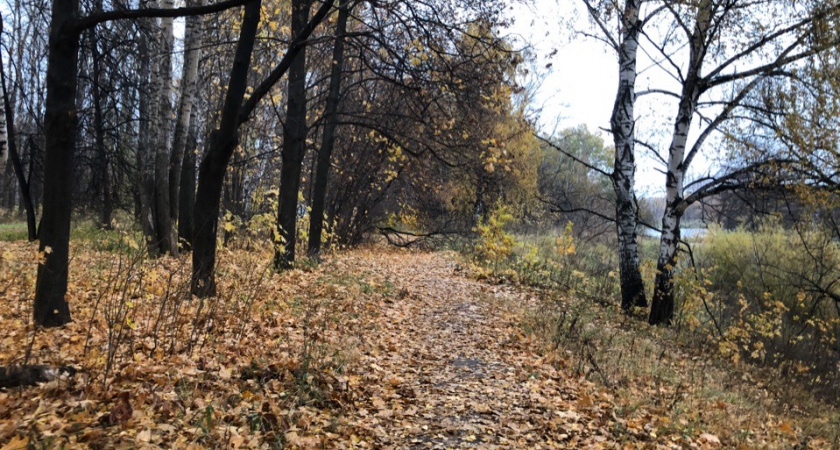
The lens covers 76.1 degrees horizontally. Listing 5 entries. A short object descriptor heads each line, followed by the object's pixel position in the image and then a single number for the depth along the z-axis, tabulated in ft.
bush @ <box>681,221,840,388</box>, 33.73
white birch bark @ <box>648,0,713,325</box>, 32.65
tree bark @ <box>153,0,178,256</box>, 34.24
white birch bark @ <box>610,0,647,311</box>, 35.86
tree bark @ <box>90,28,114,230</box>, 29.28
